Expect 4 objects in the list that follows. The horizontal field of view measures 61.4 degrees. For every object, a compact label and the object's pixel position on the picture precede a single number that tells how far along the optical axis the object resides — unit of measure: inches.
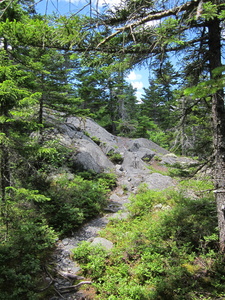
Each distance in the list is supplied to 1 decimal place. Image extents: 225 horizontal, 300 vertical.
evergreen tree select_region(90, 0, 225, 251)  139.8
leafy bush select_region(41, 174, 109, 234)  297.4
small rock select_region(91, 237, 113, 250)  238.2
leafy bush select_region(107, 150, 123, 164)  675.5
